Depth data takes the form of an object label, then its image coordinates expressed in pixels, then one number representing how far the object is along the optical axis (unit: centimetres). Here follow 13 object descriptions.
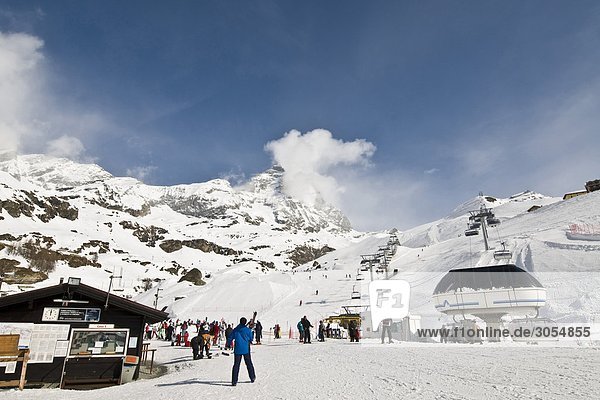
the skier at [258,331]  2384
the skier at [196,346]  1777
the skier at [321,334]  2536
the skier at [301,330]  2358
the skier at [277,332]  2939
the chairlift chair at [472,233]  5300
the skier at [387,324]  1998
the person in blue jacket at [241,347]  877
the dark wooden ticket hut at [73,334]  1377
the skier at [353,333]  2271
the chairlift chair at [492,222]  5219
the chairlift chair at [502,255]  3207
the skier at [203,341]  1800
